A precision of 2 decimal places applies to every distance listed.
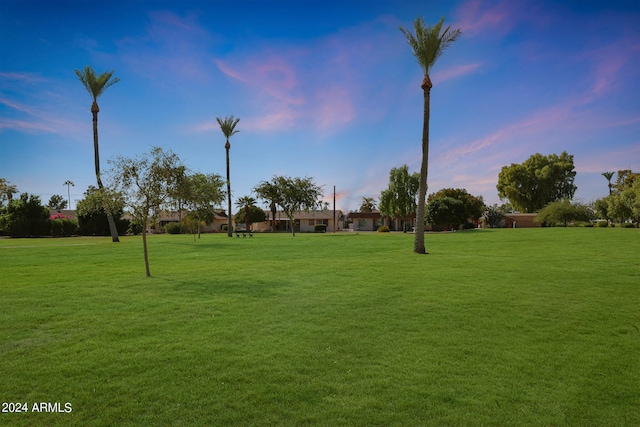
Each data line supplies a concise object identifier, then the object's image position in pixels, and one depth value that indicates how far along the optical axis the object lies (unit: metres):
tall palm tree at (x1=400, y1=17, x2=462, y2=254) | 21.36
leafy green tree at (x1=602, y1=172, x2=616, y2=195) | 96.38
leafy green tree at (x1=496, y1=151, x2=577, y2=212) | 75.06
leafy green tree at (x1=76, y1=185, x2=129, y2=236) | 52.53
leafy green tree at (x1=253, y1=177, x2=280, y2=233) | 52.66
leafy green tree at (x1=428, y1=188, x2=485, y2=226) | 65.81
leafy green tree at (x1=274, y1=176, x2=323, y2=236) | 52.62
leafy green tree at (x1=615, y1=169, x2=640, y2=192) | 67.39
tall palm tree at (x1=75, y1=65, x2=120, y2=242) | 33.78
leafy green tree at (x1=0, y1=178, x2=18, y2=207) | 42.22
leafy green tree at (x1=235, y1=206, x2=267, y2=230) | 77.94
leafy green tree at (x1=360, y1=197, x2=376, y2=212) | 118.99
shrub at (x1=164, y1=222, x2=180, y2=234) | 60.62
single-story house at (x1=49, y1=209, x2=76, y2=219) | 88.86
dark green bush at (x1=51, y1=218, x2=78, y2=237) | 50.53
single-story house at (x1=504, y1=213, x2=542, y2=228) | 77.88
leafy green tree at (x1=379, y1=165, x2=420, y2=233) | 59.47
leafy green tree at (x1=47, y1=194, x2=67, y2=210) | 128.55
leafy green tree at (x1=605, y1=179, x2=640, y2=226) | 47.81
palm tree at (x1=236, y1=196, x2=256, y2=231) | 77.56
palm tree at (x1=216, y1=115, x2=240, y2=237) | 47.53
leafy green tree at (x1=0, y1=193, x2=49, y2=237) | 46.75
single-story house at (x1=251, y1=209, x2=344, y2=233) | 83.38
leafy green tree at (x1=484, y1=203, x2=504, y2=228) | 82.88
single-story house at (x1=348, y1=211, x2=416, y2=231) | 81.08
